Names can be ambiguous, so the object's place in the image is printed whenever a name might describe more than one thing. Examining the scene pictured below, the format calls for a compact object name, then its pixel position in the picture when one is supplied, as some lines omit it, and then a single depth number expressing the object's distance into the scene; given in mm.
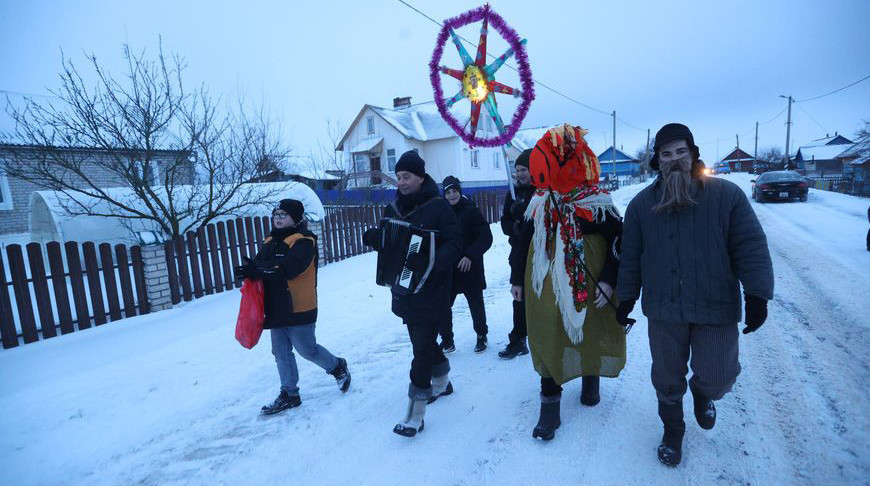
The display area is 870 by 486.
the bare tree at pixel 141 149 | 6016
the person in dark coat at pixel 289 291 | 3016
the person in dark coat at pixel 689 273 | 2084
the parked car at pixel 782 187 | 18000
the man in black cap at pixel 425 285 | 2773
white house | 28797
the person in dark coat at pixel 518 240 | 3091
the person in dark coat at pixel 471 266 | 4035
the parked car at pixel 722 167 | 72312
